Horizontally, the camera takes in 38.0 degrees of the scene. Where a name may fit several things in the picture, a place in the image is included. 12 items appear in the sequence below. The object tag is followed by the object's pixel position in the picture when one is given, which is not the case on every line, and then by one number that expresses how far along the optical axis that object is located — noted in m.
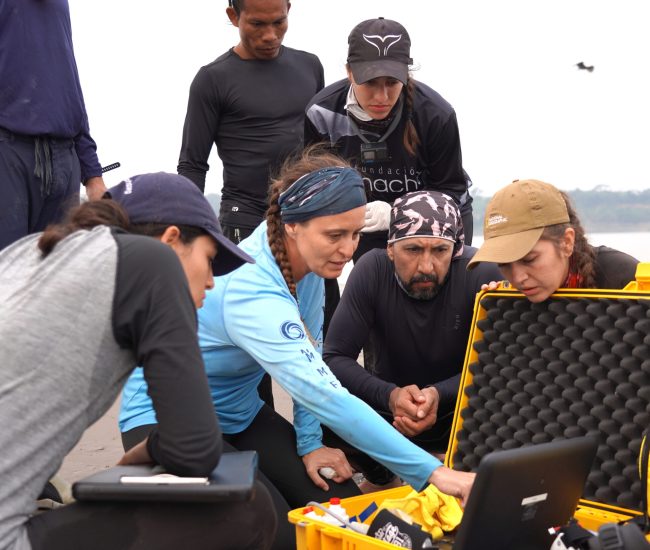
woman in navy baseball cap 1.85
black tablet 1.92
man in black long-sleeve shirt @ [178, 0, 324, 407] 4.20
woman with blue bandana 2.60
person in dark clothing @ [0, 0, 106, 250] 3.39
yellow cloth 2.60
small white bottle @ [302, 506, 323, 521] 2.53
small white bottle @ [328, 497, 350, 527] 2.54
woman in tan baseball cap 2.77
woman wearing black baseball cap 3.73
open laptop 2.11
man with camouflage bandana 3.34
